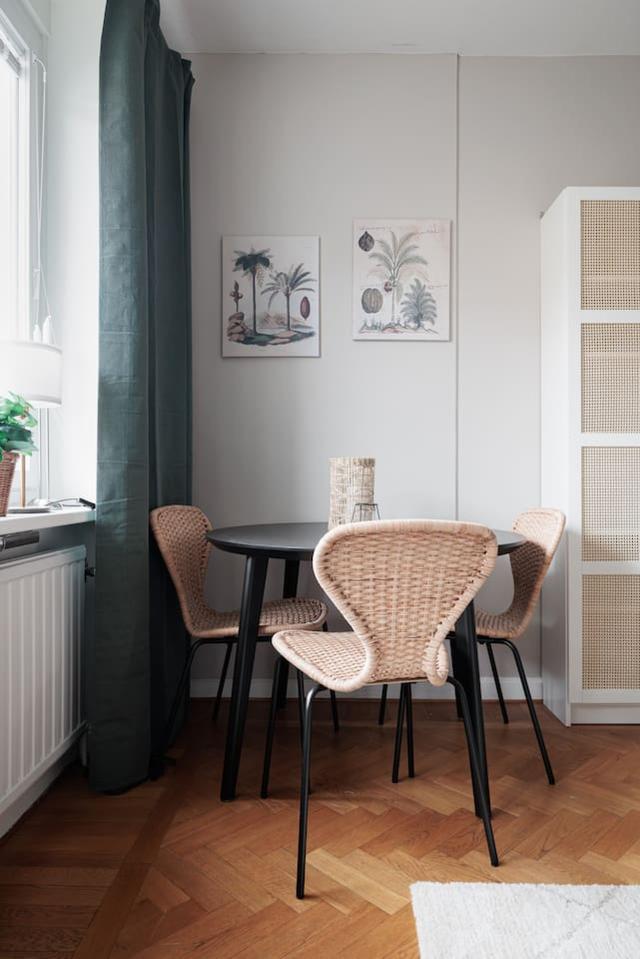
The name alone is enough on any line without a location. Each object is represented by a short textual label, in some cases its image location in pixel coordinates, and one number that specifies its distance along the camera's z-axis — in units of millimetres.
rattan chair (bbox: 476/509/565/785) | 2143
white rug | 1279
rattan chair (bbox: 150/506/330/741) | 2129
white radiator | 1561
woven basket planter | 1585
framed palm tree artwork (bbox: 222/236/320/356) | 2816
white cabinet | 2477
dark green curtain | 1917
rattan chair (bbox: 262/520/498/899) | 1388
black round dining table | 1779
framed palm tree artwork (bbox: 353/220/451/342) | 2812
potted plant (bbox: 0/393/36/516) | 1568
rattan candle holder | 2121
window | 2045
